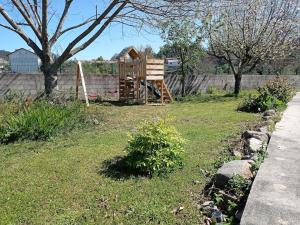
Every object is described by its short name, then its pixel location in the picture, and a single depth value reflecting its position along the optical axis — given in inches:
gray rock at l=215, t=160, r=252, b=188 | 107.6
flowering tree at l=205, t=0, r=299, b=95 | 438.1
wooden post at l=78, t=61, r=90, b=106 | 311.7
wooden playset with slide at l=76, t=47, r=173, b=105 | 362.0
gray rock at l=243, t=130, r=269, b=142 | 156.2
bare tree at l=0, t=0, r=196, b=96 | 264.1
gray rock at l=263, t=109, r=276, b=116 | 230.8
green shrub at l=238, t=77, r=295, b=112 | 277.7
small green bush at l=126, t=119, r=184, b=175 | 120.4
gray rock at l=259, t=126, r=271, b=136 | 166.4
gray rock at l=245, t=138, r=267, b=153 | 138.2
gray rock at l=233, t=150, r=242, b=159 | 138.2
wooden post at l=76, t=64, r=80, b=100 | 337.0
